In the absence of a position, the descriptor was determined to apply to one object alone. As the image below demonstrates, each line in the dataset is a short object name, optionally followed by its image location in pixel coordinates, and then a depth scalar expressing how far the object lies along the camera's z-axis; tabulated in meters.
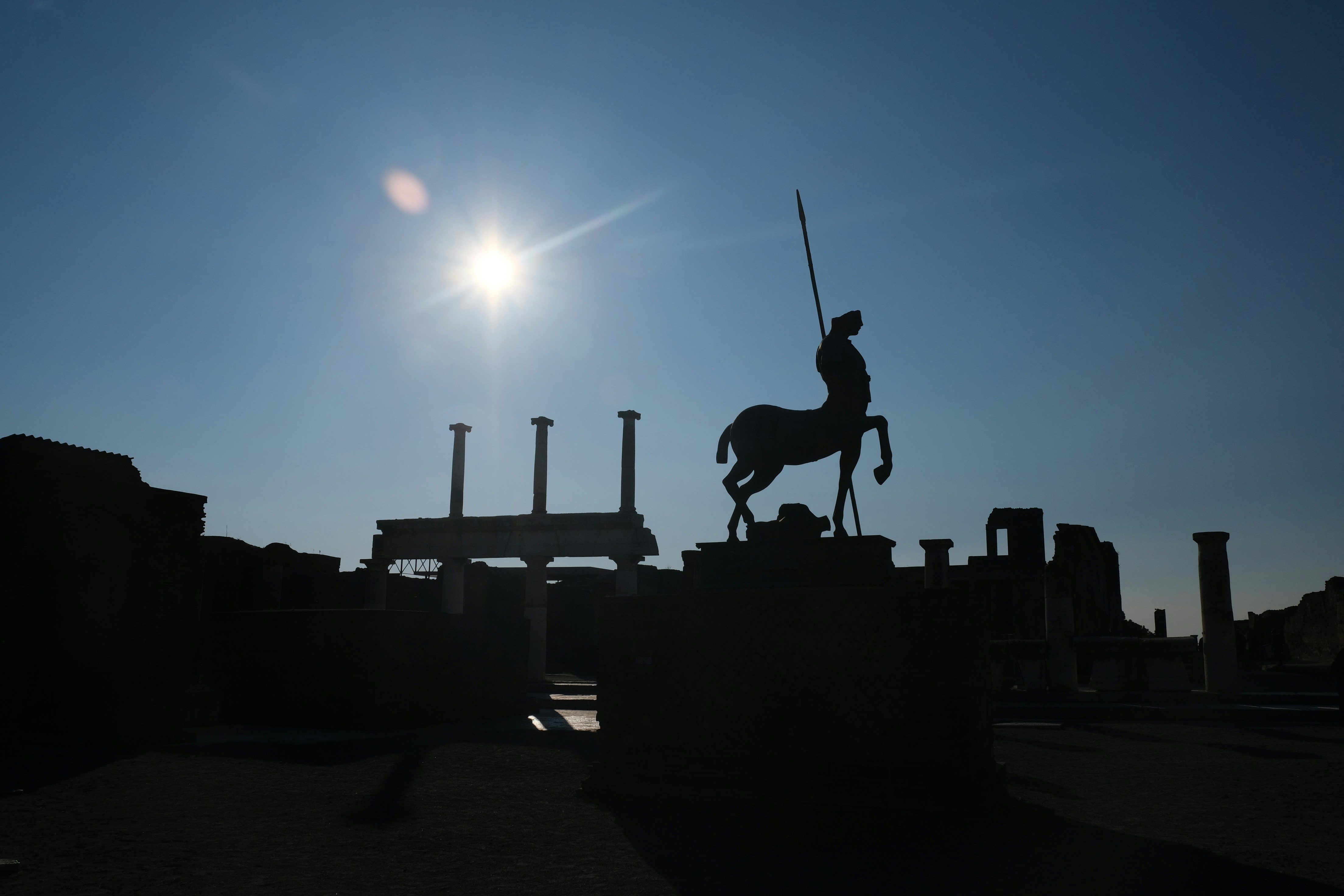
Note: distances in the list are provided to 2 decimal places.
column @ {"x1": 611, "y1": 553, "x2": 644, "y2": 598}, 27.95
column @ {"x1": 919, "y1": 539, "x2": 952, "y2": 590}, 20.00
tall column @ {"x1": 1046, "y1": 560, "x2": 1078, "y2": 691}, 20.23
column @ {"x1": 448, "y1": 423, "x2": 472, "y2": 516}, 31.39
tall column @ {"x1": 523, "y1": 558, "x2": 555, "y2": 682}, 28.09
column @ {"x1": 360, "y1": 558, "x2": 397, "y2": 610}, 27.11
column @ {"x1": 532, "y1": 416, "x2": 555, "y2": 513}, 30.94
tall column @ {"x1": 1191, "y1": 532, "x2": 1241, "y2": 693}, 18.70
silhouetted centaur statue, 8.91
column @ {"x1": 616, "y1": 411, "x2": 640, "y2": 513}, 29.97
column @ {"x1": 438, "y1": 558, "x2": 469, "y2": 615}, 30.50
